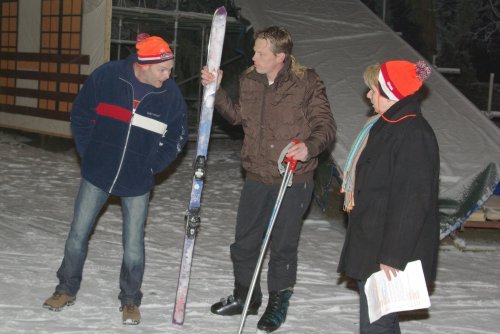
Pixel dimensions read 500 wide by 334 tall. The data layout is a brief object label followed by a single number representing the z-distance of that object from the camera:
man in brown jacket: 4.48
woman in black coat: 3.32
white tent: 7.53
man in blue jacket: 4.30
